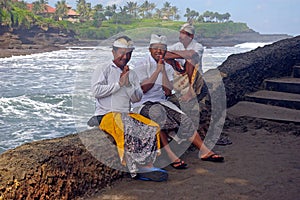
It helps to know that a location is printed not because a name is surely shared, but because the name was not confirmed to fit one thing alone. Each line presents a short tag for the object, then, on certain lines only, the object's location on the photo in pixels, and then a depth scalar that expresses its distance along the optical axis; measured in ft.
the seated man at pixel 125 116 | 11.03
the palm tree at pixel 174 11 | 335.67
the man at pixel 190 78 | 15.15
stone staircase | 17.49
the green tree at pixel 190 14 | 344.57
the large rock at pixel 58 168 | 9.00
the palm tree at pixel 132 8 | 319.06
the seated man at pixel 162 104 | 12.22
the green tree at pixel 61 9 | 278.38
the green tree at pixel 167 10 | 331.57
